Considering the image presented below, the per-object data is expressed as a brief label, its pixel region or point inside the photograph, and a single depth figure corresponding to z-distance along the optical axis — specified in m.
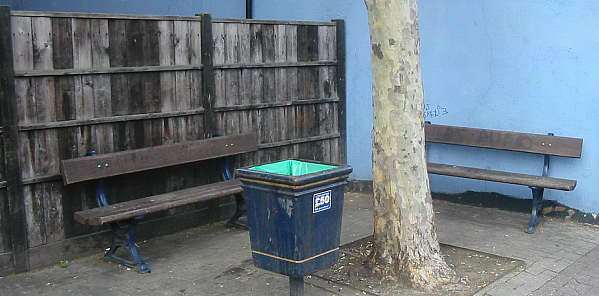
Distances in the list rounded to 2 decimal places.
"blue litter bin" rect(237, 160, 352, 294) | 5.03
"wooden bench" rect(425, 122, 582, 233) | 7.84
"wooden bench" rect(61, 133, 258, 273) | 6.45
